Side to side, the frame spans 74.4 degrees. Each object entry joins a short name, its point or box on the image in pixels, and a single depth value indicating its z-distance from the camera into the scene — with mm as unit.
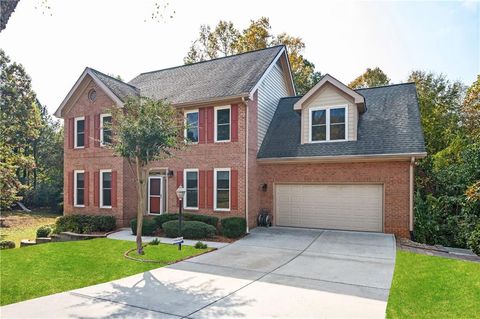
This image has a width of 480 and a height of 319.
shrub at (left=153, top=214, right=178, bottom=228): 14102
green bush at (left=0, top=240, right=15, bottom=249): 13555
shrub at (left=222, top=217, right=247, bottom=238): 12859
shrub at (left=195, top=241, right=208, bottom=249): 11078
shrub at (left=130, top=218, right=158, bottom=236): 13711
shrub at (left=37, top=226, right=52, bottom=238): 15391
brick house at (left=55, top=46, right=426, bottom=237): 13062
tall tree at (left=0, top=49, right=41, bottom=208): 29656
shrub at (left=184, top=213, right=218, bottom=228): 13697
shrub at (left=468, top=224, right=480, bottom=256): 11300
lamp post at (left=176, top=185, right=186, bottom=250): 10774
